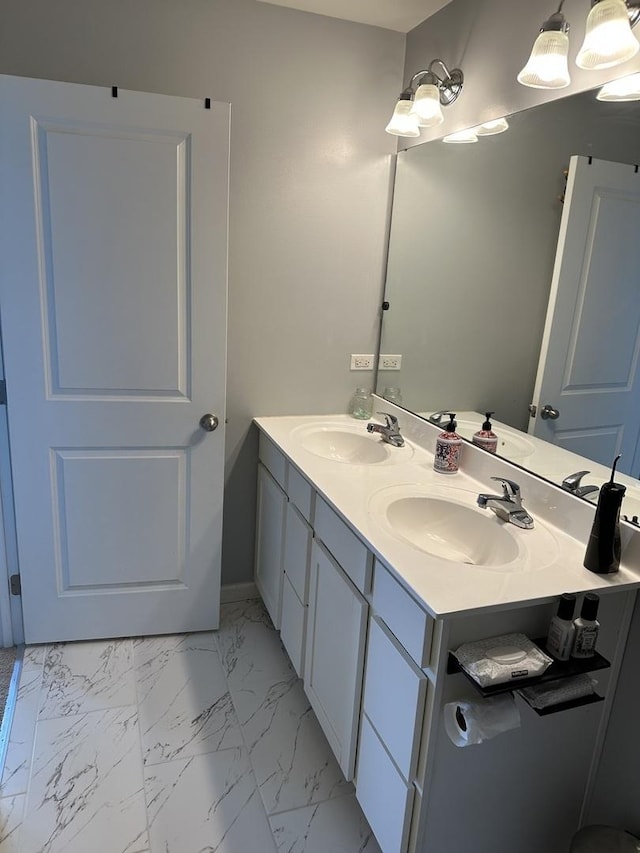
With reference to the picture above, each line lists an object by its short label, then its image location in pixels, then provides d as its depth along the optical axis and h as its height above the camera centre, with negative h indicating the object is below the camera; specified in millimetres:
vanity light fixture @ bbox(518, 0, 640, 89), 1378 +586
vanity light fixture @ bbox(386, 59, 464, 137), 2133 +647
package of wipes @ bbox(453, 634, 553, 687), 1224 -756
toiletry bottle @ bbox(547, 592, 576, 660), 1309 -720
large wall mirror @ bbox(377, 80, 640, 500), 1586 +79
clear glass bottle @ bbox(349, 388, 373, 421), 2730 -555
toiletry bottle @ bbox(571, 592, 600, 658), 1304 -709
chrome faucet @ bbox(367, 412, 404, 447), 2384 -587
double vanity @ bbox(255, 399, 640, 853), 1337 -854
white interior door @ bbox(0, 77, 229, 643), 2047 -312
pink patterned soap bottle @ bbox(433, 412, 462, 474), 2088 -567
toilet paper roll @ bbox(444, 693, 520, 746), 1261 -887
